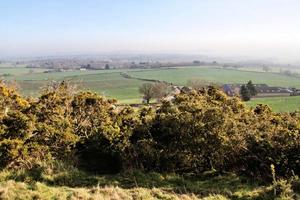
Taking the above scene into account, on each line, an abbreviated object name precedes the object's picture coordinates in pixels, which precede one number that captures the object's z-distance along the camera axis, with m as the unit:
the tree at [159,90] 50.18
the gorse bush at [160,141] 9.25
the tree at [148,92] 50.47
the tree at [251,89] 55.99
